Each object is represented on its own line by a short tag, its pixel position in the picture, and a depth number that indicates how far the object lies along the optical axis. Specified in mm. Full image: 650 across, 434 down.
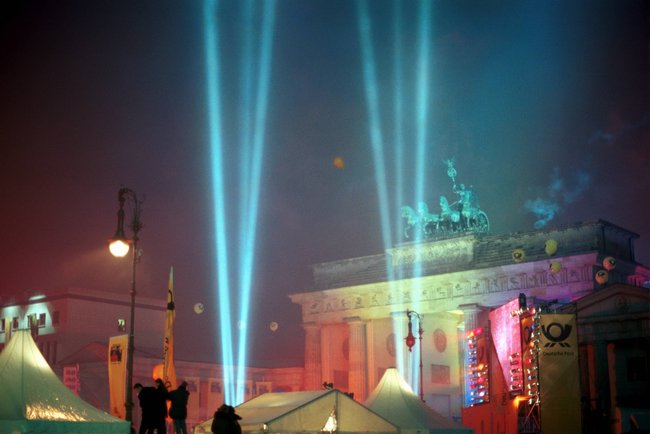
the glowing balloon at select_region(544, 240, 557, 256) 56719
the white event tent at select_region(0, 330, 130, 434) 17938
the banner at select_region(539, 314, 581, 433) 26500
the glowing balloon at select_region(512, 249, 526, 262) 57719
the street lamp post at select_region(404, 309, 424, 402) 43991
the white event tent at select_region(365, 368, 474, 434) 25234
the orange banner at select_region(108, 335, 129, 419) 24109
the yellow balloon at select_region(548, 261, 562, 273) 55875
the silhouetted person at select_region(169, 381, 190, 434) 19719
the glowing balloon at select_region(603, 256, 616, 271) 53481
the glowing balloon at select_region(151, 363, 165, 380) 51250
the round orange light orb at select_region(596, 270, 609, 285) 52688
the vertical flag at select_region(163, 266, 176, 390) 22250
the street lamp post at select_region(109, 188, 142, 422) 22359
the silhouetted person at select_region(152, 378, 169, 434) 19062
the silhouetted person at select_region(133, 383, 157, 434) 19000
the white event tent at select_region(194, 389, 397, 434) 20375
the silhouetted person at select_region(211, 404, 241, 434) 16688
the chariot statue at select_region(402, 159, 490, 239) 62156
